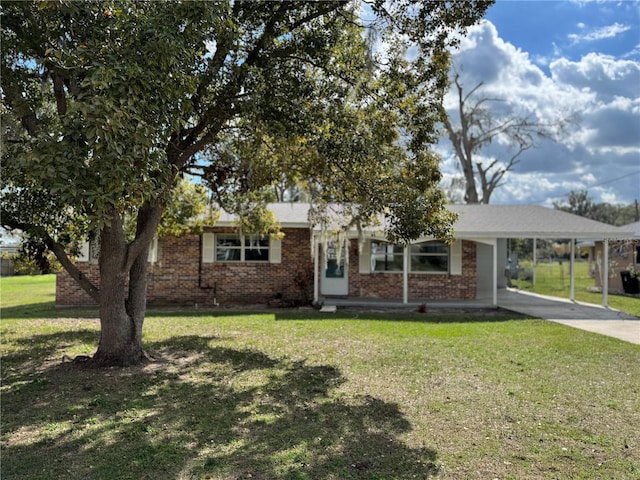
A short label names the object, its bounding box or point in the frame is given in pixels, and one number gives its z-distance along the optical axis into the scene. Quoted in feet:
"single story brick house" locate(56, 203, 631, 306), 50.52
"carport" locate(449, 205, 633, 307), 46.24
